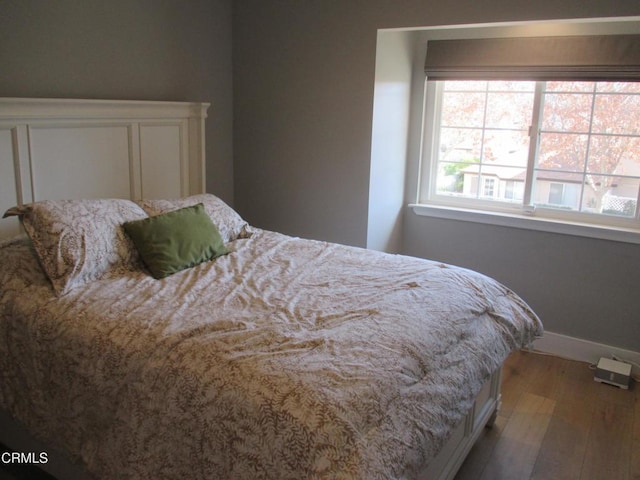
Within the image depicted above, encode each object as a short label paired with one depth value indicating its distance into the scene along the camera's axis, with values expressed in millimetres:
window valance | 2996
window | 3150
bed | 1476
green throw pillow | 2354
